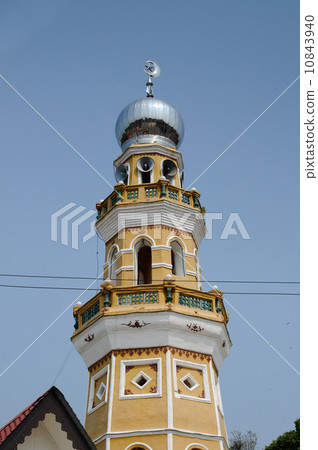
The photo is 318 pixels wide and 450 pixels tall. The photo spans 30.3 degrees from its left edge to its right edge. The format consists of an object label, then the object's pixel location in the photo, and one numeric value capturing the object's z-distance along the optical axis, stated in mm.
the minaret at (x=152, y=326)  16594
